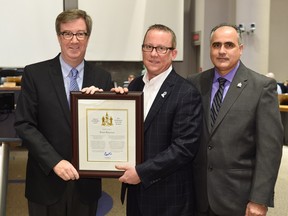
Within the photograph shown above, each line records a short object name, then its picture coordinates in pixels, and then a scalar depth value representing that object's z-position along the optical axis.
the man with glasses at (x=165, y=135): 1.77
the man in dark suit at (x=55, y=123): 1.81
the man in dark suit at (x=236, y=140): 1.85
